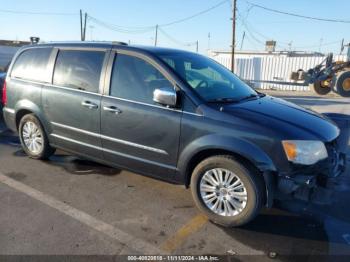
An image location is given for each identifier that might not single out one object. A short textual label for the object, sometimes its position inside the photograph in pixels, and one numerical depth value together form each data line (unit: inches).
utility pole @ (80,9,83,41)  1477.5
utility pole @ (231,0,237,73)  1022.1
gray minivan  125.0
